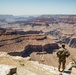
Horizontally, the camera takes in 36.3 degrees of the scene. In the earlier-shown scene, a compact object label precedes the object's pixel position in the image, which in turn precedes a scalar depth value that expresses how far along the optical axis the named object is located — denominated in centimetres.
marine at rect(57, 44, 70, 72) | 758
